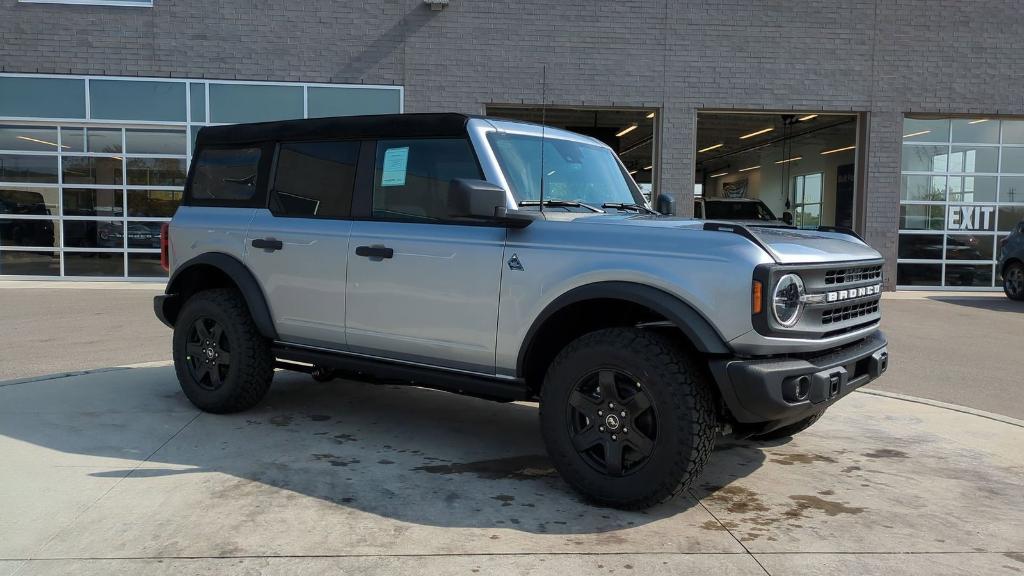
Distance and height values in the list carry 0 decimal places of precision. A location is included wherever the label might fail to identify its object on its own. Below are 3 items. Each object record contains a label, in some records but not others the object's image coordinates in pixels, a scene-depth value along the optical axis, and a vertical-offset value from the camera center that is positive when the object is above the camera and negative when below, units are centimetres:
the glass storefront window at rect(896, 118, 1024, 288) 1727 +79
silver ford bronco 372 -34
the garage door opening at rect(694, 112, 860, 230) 2297 +270
